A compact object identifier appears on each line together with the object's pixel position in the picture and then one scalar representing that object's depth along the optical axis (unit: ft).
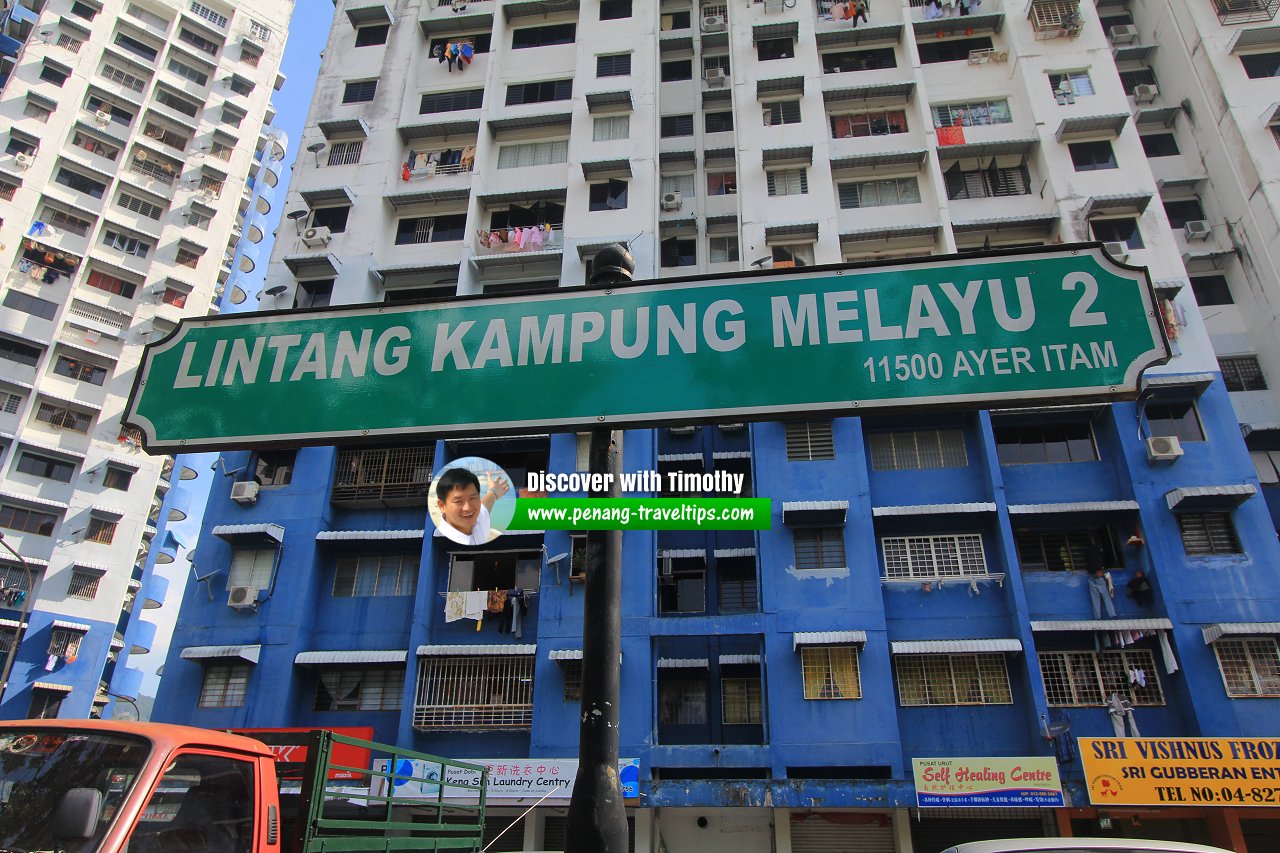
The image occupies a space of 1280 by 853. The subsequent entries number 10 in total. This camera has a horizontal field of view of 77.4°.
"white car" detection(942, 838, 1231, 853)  14.38
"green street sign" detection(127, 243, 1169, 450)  7.88
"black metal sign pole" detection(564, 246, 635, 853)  6.34
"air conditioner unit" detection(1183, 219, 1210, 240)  93.97
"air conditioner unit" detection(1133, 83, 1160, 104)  104.21
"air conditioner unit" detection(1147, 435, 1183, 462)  73.67
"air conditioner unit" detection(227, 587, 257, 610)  77.10
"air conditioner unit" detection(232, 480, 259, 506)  81.51
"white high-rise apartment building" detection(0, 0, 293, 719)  121.19
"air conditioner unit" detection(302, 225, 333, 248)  94.53
